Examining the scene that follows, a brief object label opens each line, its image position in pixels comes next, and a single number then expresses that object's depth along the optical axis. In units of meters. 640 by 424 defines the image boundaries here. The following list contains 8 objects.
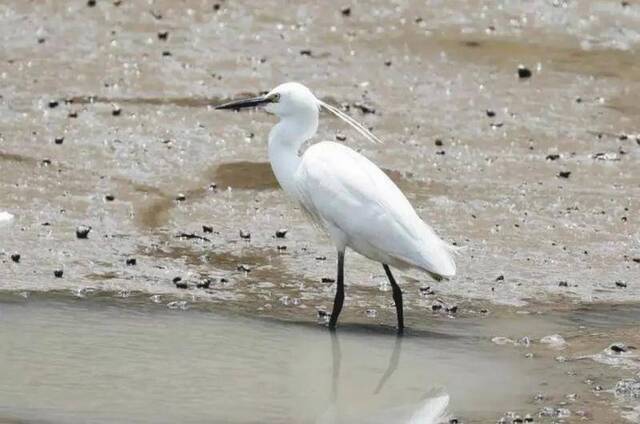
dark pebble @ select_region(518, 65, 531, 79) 24.47
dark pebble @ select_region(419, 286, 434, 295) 17.05
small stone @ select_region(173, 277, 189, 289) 16.53
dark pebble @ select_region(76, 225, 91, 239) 17.94
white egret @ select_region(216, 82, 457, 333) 15.66
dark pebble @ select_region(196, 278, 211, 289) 16.58
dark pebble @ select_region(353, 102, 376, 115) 22.78
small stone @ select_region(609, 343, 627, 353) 14.66
